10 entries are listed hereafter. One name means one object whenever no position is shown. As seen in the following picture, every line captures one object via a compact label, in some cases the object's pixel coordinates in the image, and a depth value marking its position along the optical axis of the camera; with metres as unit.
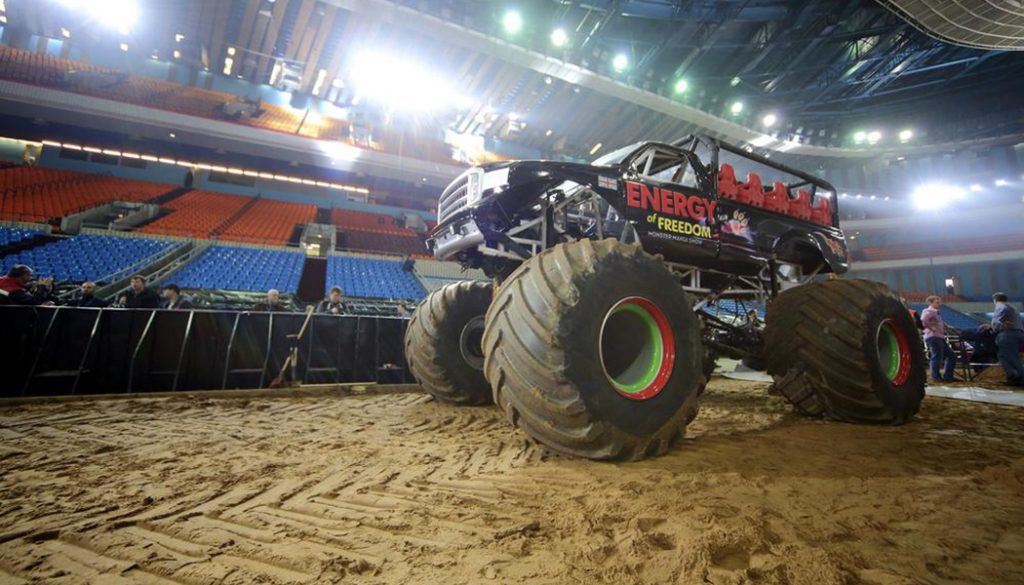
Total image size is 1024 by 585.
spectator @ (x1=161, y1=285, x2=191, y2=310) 6.93
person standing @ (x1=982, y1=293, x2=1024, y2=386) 6.67
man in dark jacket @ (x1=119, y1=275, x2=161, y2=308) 6.30
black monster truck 2.18
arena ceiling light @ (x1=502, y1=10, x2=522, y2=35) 18.00
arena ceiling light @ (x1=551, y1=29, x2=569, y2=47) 18.55
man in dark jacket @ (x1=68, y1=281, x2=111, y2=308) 6.86
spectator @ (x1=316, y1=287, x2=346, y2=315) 7.91
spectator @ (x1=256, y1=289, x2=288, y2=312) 7.87
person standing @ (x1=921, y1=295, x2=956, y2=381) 8.09
